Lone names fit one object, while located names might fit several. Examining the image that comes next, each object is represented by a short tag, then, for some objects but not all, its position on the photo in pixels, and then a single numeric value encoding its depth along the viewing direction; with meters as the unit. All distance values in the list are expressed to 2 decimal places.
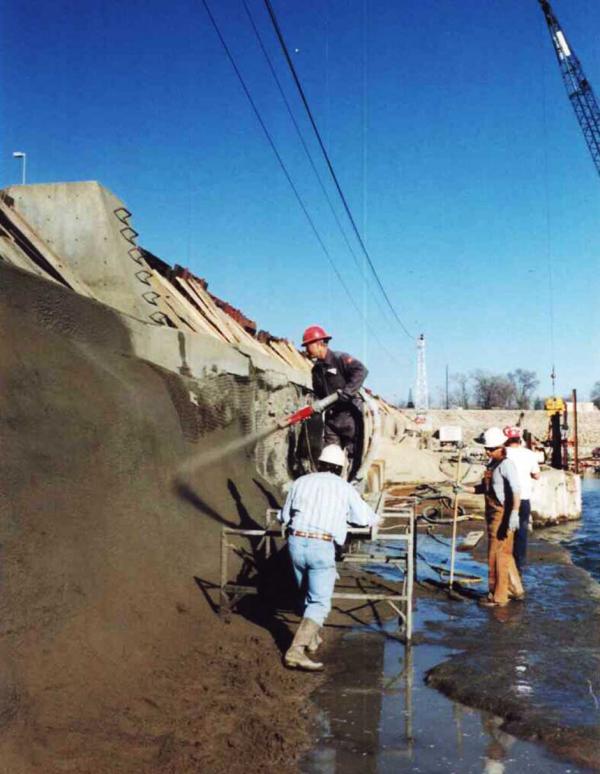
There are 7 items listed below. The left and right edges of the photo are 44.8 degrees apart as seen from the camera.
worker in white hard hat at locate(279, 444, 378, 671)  5.84
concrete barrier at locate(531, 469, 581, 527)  18.98
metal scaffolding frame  6.50
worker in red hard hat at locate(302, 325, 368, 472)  7.63
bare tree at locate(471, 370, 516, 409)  113.00
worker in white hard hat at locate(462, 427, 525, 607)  8.20
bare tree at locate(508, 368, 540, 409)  112.21
